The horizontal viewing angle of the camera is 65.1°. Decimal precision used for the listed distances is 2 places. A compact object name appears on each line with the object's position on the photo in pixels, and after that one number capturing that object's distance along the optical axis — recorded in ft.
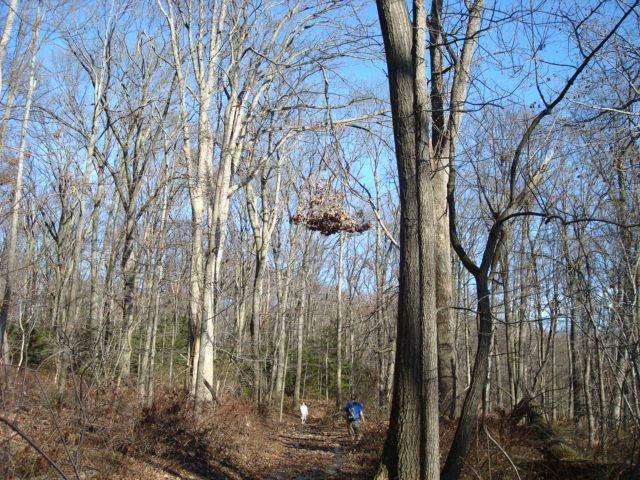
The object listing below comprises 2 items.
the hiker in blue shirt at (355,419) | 47.50
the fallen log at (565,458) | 19.55
